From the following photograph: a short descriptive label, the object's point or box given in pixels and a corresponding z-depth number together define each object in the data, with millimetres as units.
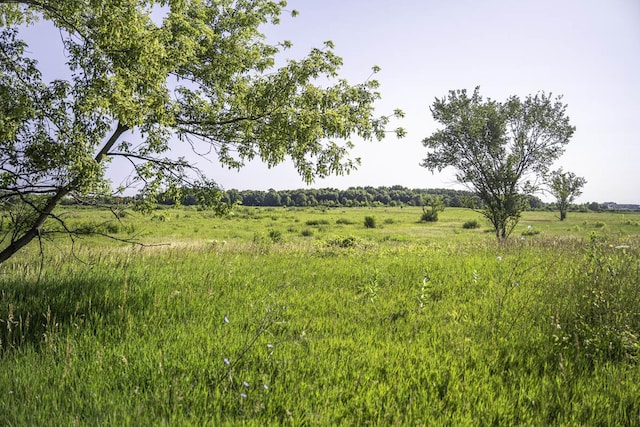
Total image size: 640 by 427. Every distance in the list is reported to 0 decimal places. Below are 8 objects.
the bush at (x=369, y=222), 62356
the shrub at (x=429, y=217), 77188
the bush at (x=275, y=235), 40662
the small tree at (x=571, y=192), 76062
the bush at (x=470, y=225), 61116
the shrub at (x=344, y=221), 67412
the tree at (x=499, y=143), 20469
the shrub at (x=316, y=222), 64412
